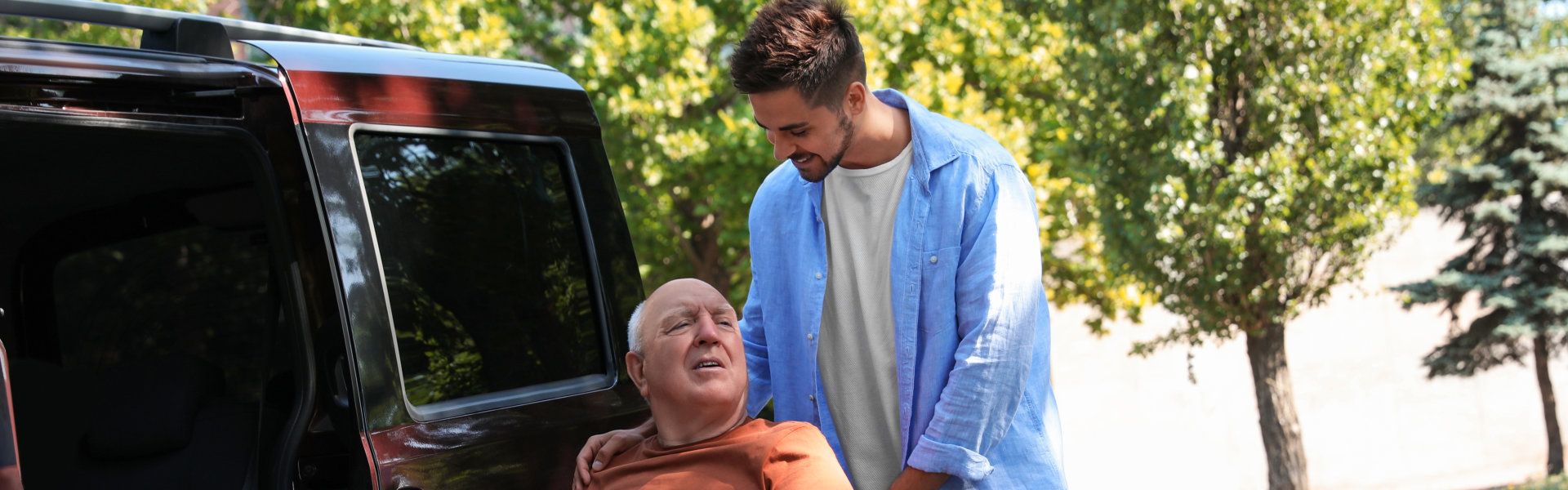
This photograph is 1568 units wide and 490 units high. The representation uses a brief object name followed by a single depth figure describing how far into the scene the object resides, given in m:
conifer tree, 12.98
